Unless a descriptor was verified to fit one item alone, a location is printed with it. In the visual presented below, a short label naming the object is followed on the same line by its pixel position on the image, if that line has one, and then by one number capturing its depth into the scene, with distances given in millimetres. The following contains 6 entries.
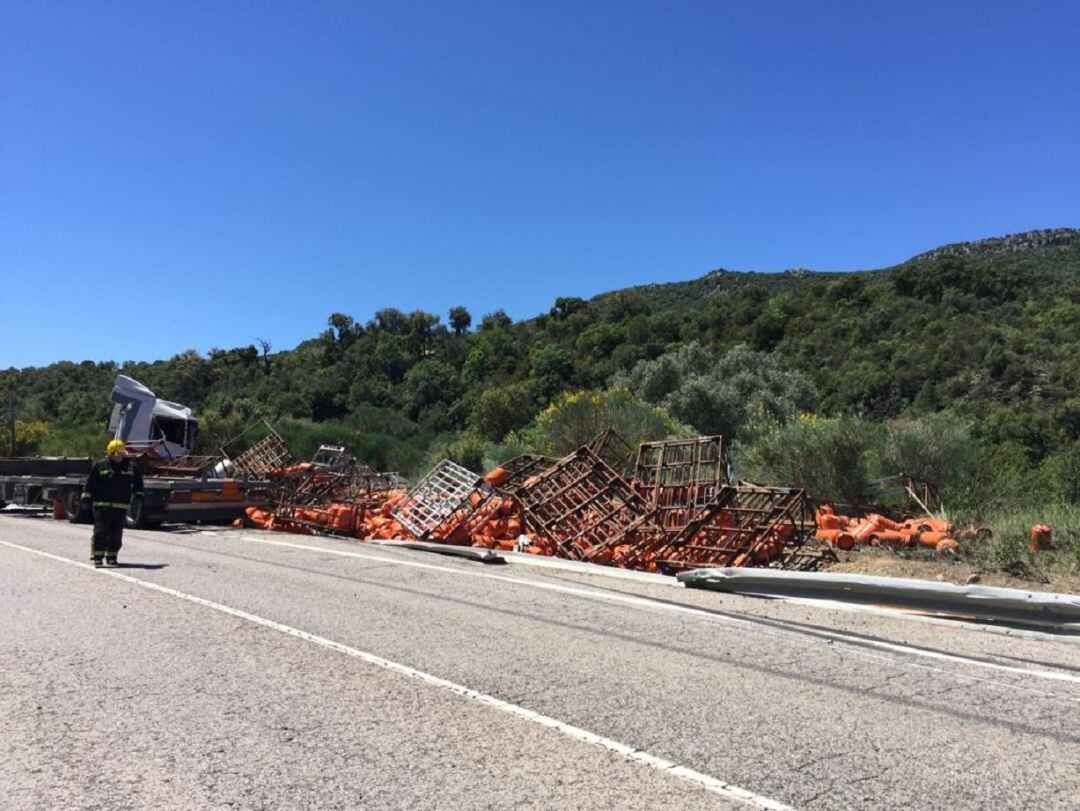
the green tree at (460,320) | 118788
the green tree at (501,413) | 49844
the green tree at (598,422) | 23547
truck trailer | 17906
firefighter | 11539
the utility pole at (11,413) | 43641
